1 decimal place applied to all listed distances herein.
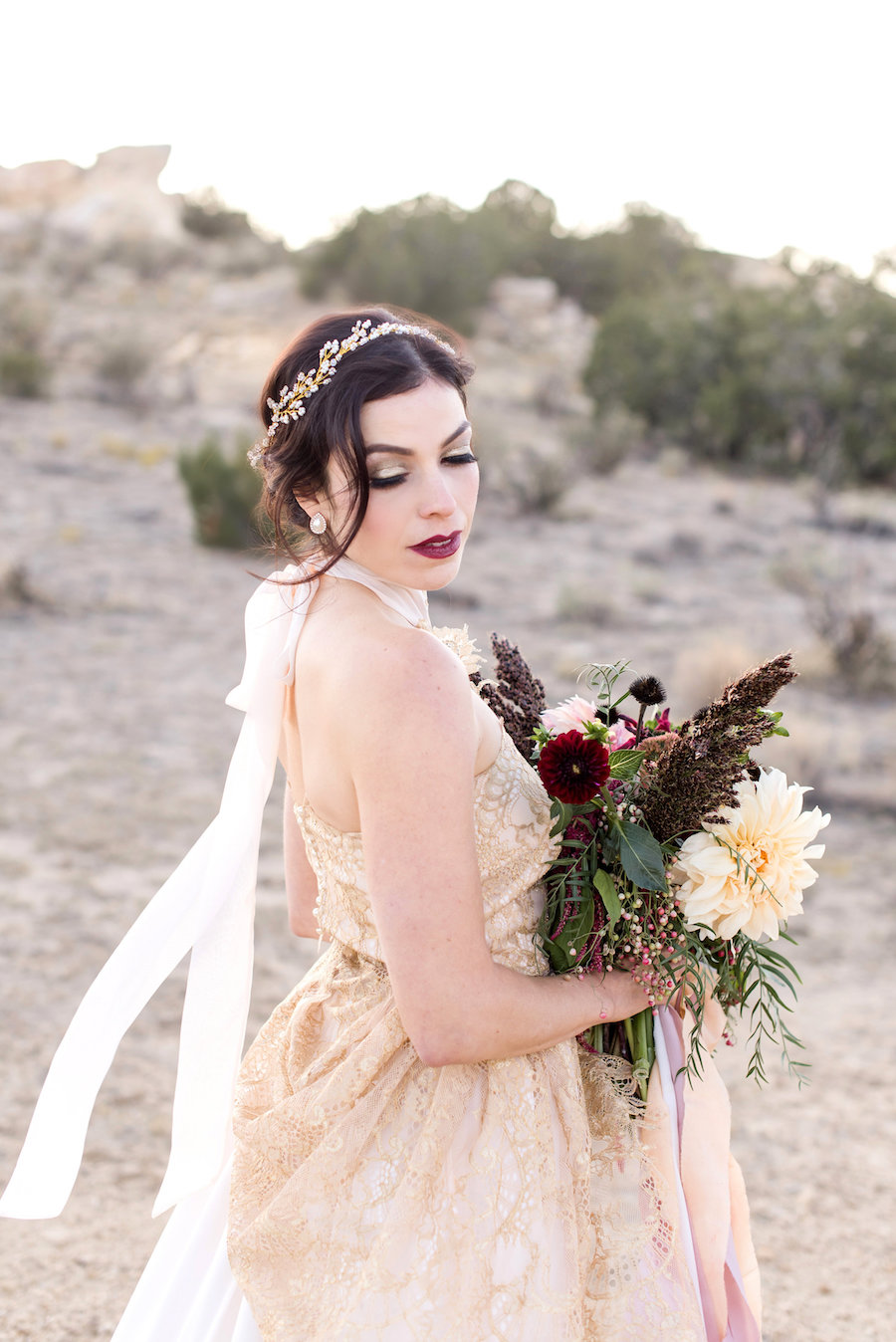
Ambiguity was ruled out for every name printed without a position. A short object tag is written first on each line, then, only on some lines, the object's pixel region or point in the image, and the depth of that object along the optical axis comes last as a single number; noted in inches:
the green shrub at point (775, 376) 731.4
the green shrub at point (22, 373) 693.9
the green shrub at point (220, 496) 489.4
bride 54.2
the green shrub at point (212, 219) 1359.5
